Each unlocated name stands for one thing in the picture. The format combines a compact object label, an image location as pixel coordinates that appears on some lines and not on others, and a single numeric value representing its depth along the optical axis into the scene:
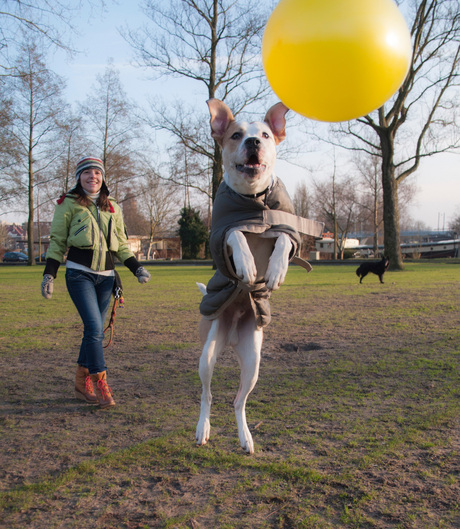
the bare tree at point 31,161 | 29.13
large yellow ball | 2.75
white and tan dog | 2.88
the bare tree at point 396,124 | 19.80
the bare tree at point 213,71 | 21.47
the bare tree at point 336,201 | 44.19
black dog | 15.01
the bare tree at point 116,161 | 31.50
